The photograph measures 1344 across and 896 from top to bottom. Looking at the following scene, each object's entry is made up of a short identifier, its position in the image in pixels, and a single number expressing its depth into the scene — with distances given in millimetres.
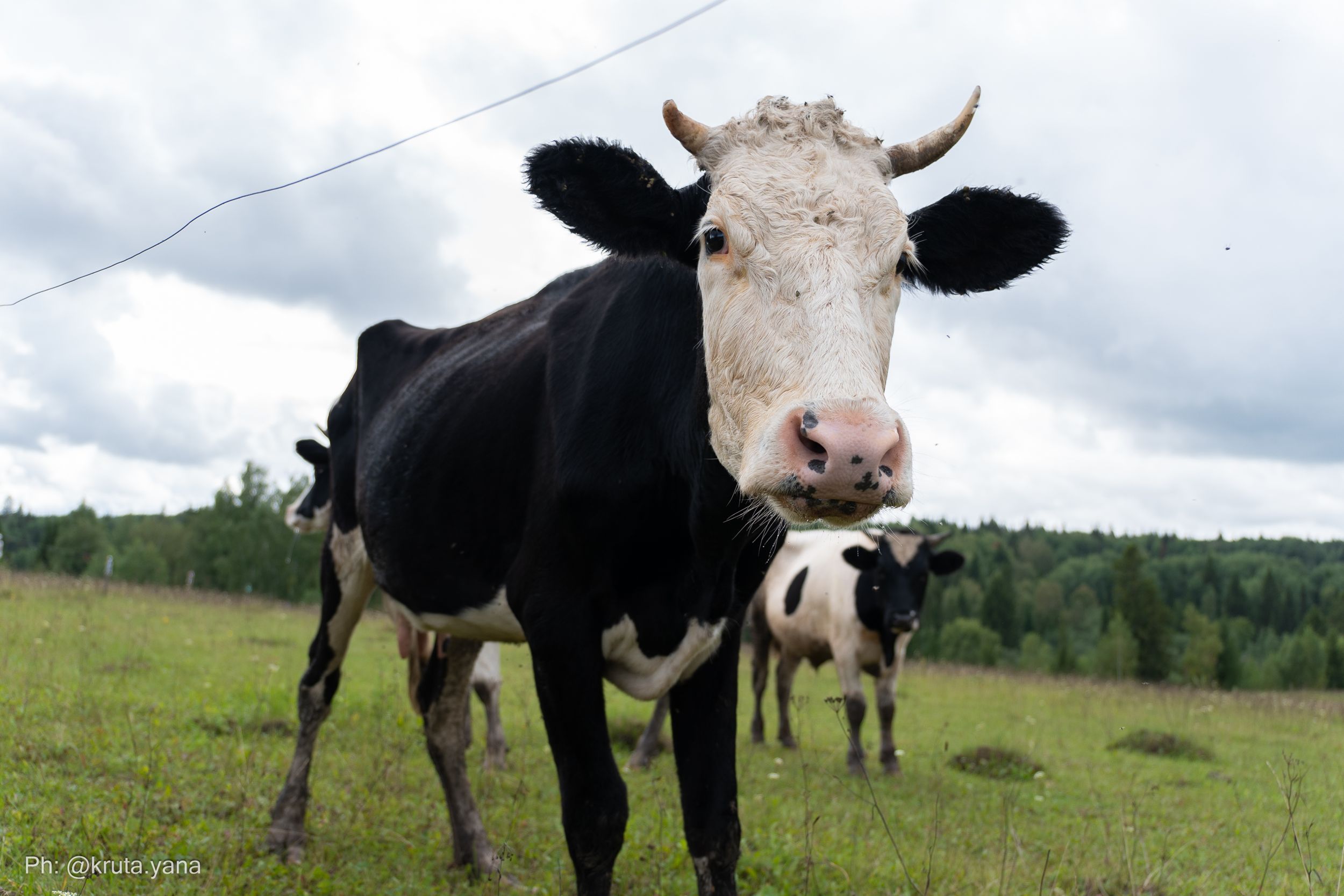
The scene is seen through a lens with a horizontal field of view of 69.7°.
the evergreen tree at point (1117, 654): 55250
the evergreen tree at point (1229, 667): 58844
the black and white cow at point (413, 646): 6438
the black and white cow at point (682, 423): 2553
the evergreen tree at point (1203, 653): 56031
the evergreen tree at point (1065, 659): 60156
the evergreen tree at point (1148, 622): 57062
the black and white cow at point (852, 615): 10172
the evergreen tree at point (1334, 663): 57094
